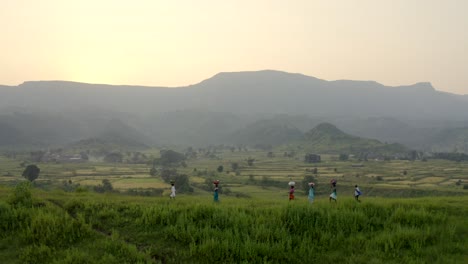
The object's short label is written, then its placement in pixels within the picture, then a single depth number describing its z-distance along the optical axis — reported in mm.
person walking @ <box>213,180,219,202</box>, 23273
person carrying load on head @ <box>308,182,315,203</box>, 21573
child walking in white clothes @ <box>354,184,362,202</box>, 21086
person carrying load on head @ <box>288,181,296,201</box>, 22833
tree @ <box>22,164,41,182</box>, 87000
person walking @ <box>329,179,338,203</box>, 20859
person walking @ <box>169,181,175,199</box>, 23734
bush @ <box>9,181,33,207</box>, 19078
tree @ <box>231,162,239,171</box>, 122488
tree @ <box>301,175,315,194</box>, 77125
